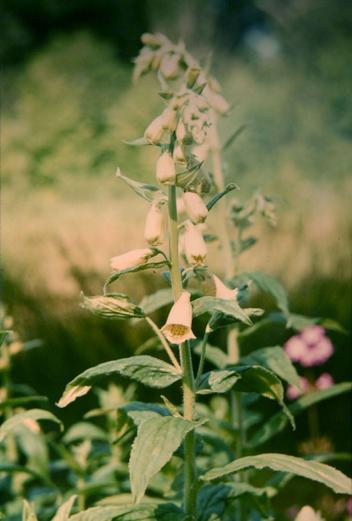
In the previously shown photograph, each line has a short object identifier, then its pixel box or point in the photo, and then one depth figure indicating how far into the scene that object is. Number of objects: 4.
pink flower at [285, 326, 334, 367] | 1.80
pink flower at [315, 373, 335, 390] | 1.84
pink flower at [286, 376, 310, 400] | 1.81
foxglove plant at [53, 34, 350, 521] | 1.03
